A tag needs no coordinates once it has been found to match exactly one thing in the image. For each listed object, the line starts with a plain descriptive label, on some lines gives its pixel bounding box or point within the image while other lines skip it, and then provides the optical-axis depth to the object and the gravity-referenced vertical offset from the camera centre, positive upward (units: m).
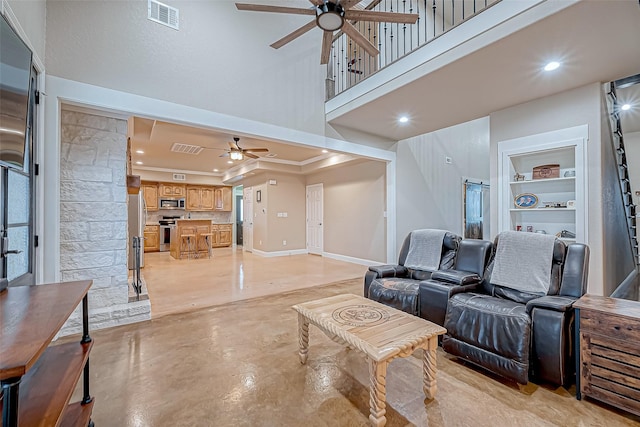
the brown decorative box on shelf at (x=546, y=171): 3.73 +0.58
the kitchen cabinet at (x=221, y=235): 9.89 -0.71
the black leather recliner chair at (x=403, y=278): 2.82 -0.74
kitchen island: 7.52 -0.62
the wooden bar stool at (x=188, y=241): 7.48 -0.69
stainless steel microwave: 9.16 +0.40
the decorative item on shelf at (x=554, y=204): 3.71 +0.13
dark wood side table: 1.60 -0.84
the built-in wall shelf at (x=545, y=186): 3.46 +0.39
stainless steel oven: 9.01 -0.70
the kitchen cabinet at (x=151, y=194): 8.91 +0.70
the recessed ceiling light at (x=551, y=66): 2.92 +1.59
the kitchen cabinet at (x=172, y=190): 9.08 +0.87
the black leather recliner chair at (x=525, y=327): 1.87 -0.81
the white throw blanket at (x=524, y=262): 2.33 -0.42
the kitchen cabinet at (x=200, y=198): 9.64 +0.61
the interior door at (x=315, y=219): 8.06 -0.11
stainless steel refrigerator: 5.55 +0.00
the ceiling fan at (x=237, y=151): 5.40 +1.29
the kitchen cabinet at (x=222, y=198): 10.20 +0.65
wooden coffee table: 1.57 -0.75
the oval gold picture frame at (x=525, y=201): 3.97 +0.20
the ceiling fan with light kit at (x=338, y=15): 2.42 +1.82
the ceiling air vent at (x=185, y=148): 5.92 +1.51
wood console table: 0.80 -0.48
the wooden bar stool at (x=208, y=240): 7.78 -0.69
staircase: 3.71 +0.52
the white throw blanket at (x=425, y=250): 3.19 -0.43
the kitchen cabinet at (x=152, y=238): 8.73 -0.71
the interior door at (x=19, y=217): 1.73 -0.01
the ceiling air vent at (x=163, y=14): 3.18 +2.36
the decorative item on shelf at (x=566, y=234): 3.65 -0.27
